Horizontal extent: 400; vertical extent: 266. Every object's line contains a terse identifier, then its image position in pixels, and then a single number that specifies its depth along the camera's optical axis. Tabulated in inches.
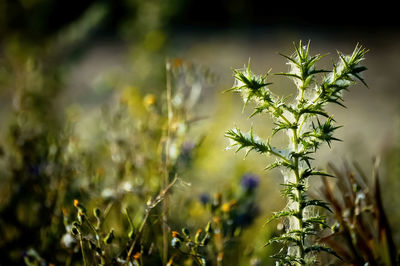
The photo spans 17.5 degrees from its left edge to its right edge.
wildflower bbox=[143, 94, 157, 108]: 77.7
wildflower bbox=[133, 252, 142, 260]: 67.4
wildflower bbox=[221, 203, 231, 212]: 73.3
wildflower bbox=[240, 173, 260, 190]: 81.0
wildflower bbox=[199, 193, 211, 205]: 80.9
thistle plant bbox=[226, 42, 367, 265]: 64.7
